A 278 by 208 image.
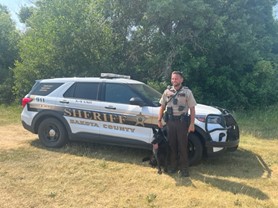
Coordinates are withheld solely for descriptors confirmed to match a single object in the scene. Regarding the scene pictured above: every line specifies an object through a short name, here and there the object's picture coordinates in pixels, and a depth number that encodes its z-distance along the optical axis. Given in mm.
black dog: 3791
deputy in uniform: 3607
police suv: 3964
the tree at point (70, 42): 8626
